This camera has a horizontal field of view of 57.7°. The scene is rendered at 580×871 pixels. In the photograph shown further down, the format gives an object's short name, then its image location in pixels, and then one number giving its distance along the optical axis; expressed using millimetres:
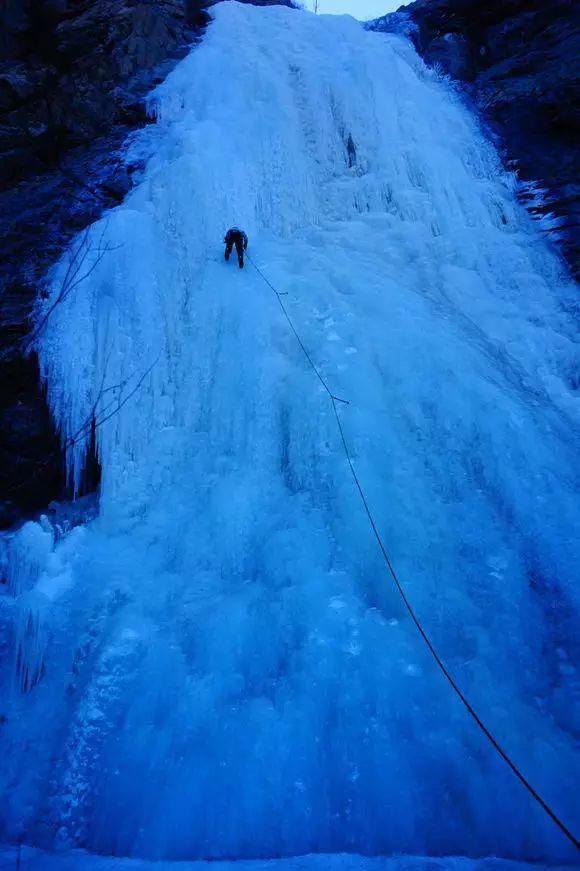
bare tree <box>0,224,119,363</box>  5426
